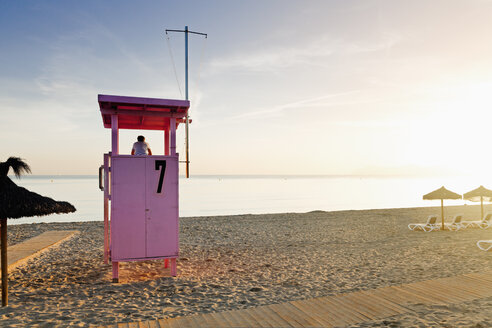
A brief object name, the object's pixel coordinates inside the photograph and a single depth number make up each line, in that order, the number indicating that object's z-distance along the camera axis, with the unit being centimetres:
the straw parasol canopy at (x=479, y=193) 1645
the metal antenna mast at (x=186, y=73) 788
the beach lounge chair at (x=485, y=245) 1067
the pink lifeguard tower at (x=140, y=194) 717
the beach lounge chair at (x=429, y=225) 1509
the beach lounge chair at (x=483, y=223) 1594
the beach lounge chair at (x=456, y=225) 1538
